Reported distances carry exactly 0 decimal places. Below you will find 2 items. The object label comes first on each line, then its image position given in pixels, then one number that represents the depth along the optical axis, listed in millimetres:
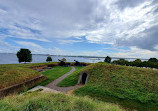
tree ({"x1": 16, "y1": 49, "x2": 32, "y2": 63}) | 28859
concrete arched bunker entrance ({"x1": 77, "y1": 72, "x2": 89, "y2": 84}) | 13042
